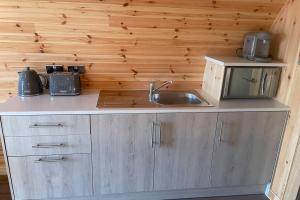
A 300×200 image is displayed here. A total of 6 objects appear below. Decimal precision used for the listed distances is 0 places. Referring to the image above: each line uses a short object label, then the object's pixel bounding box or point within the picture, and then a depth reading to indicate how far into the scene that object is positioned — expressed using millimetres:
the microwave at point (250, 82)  2047
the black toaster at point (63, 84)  2016
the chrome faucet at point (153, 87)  2189
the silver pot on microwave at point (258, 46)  2072
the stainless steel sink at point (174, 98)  2293
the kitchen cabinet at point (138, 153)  1777
